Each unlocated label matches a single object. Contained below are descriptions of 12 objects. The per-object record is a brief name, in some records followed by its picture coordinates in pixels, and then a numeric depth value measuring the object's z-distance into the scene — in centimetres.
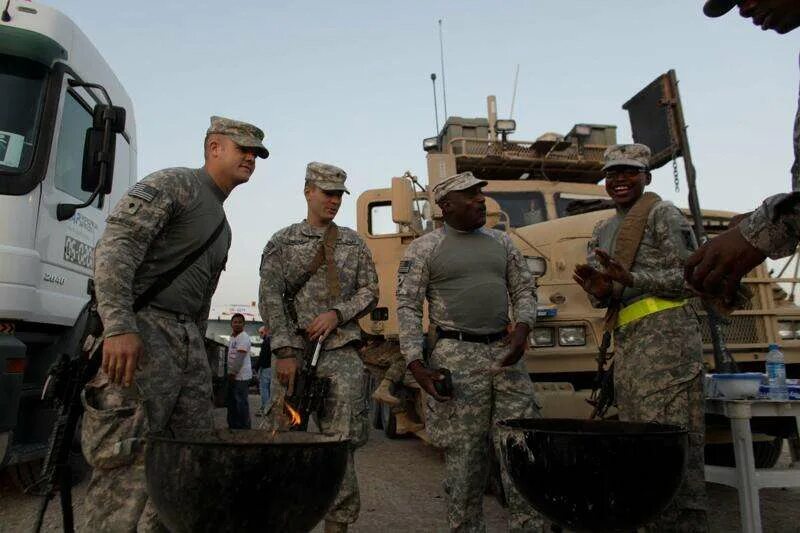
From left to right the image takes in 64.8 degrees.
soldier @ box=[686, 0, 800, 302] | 140
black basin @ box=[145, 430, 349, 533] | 166
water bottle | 335
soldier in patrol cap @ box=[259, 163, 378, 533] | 320
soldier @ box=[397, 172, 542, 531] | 307
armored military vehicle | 423
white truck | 368
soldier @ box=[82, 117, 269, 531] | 232
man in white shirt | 831
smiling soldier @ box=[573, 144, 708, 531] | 289
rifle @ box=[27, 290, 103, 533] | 239
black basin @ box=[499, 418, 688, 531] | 188
